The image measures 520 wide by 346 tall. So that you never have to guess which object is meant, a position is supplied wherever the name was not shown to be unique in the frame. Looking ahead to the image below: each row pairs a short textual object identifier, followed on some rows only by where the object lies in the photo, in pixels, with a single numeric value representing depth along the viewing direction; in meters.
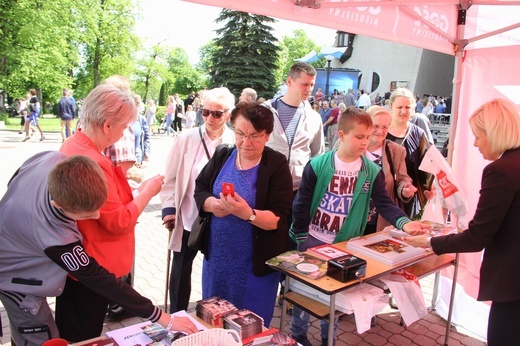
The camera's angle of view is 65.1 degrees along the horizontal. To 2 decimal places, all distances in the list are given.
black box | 2.11
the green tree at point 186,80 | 57.12
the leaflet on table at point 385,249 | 2.48
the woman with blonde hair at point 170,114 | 18.10
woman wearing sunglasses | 2.90
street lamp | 21.95
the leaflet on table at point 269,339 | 1.73
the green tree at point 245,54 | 24.30
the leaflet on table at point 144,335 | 1.69
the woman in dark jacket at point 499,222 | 1.94
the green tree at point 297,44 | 73.94
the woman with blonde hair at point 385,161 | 3.37
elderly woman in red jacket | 1.83
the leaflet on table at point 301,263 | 2.18
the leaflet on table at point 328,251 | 2.41
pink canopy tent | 3.39
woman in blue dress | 2.24
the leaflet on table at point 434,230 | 2.83
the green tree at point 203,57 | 58.97
